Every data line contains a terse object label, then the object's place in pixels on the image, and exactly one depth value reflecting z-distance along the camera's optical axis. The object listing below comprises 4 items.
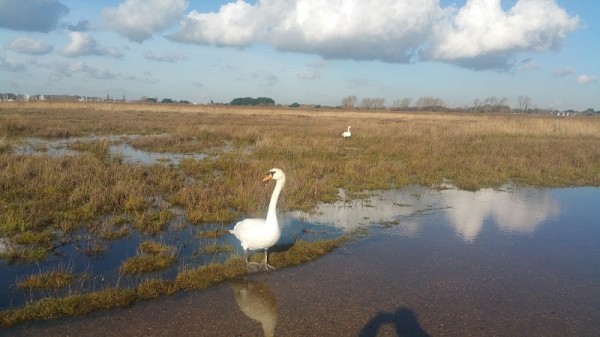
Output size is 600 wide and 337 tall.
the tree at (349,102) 143.12
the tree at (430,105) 141.25
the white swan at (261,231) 6.88
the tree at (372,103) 142.51
